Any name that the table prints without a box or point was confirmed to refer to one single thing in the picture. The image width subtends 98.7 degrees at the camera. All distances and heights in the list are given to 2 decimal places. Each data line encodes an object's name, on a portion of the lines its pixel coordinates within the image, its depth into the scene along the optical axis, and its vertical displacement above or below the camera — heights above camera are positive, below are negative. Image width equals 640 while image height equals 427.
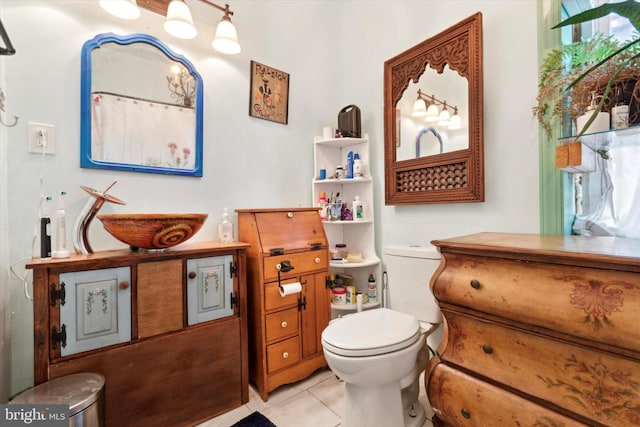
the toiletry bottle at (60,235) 1.22 -0.08
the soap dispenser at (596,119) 1.13 +0.38
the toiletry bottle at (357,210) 2.19 +0.03
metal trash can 0.96 -0.64
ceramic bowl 1.22 -0.05
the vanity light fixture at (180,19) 1.38 +1.07
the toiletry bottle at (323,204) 2.20 +0.08
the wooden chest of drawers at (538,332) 0.84 -0.43
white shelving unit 2.19 +0.08
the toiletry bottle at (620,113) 1.08 +0.39
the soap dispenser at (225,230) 1.76 -0.09
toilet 1.20 -0.63
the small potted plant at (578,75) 1.06 +0.57
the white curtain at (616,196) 1.24 +0.07
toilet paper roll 1.61 -0.44
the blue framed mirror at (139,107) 1.46 +0.63
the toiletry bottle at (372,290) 2.17 -0.61
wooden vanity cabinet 1.12 -0.53
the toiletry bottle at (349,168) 2.27 +0.38
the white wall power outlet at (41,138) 1.32 +0.39
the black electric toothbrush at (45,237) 1.16 -0.08
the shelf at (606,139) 1.14 +0.32
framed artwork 2.00 +0.92
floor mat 1.40 -1.07
